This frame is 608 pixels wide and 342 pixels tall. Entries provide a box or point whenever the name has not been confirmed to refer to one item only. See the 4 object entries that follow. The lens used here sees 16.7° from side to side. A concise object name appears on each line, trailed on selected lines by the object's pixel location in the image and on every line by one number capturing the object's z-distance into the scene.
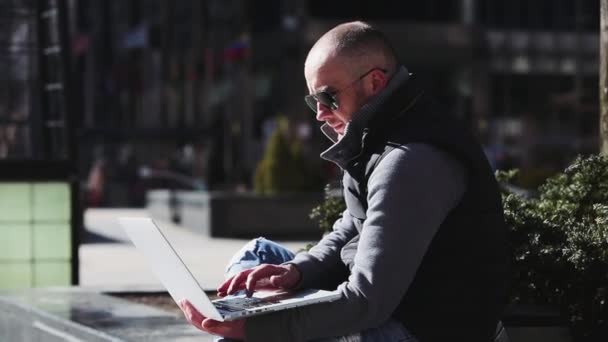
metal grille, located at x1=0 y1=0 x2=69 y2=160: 15.18
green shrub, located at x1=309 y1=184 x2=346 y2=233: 8.83
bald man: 4.55
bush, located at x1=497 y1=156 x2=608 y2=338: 6.60
